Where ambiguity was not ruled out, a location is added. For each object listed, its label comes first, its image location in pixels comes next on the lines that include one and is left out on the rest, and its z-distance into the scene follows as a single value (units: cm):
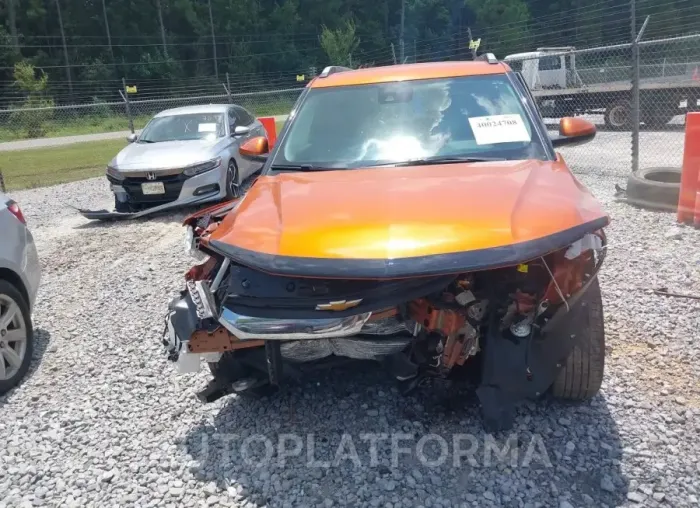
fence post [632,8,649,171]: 811
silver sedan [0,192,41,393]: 398
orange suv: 253
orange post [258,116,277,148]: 1318
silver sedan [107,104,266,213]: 834
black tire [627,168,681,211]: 684
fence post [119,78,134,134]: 1698
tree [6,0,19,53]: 4332
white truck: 1554
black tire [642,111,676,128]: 1555
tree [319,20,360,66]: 4556
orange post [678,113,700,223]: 616
